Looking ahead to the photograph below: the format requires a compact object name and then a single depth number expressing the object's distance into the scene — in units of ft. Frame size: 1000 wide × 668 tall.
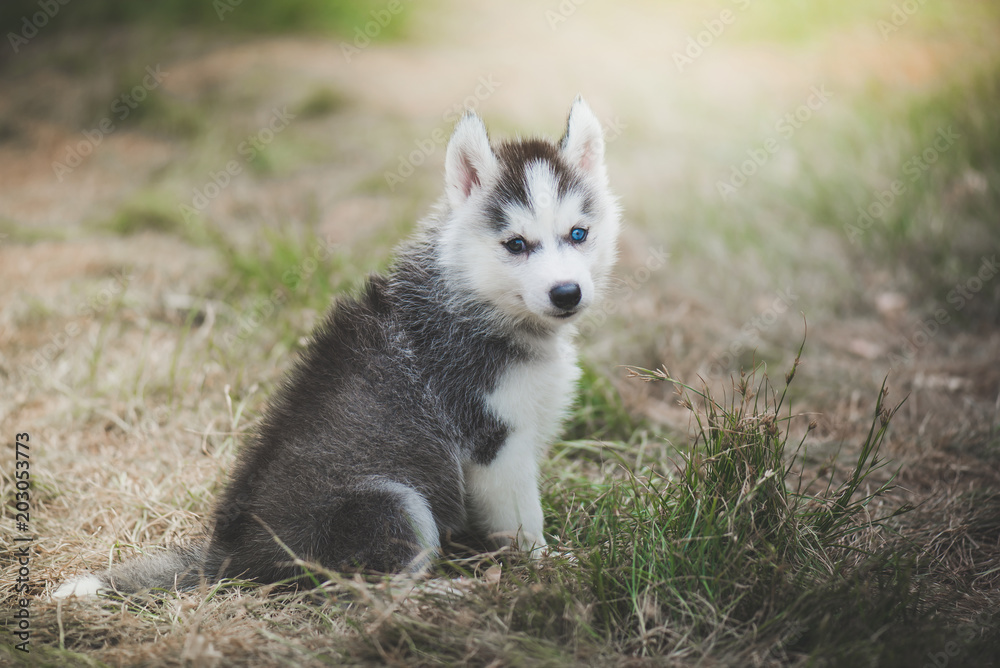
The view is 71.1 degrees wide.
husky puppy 10.27
